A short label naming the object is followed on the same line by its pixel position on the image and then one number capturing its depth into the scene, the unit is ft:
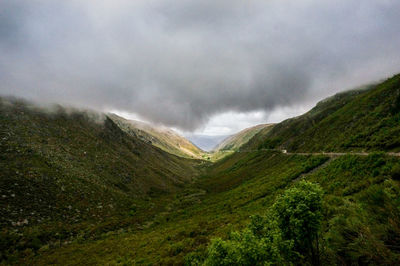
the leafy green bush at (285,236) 25.00
